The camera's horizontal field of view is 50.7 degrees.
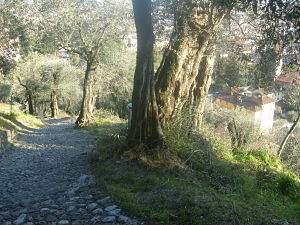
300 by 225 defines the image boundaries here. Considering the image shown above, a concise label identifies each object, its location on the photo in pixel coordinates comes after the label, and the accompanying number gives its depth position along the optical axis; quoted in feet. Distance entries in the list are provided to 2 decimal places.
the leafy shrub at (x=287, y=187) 23.82
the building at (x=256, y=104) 135.41
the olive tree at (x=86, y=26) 57.49
